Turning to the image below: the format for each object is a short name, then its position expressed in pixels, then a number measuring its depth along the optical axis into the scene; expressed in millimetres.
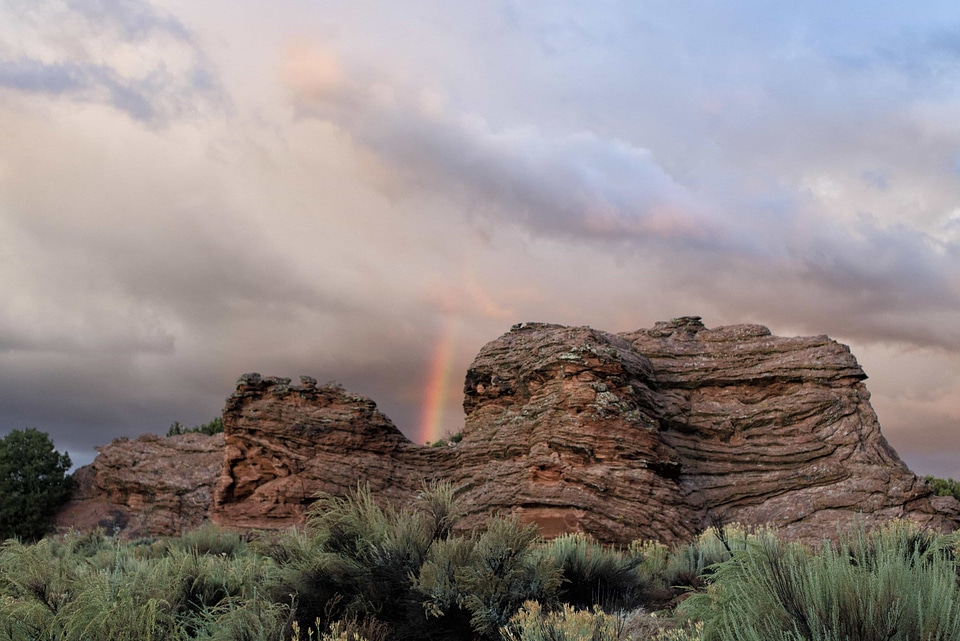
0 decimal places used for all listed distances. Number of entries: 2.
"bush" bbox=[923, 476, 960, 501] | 30688
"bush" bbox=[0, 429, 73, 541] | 32312
